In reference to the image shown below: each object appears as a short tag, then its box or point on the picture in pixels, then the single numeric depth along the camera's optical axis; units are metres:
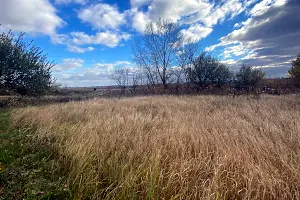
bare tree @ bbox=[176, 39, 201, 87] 29.19
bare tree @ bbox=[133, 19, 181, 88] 30.91
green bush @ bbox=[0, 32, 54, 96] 14.85
